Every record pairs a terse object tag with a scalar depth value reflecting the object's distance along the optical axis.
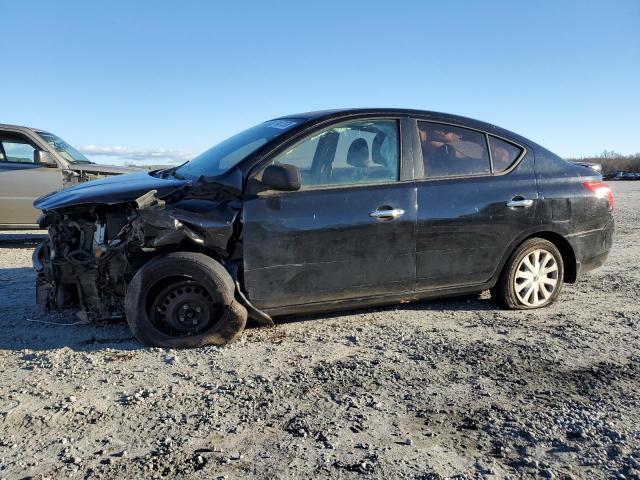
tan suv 8.82
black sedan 4.14
